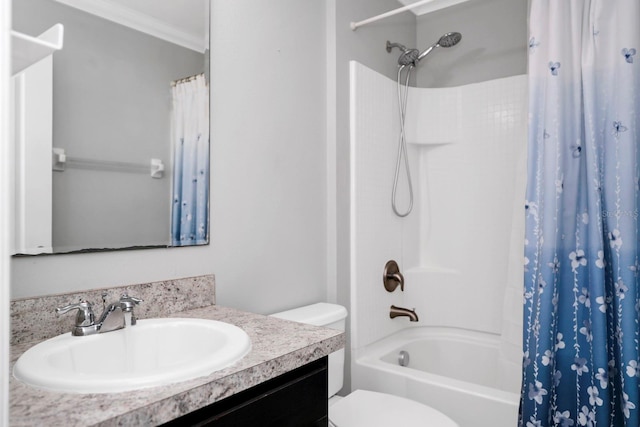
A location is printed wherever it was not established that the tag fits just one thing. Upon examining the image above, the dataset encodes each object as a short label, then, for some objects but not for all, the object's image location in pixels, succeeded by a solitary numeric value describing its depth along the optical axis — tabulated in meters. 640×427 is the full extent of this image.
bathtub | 1.72
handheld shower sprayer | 2.30
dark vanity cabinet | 0.84
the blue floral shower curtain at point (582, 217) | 1.48
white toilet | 1.52
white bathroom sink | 0.77
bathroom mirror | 1.12
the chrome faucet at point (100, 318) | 1.05
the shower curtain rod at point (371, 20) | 2.07
